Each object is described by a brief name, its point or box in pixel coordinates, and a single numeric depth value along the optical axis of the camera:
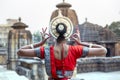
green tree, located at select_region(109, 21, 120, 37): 40.36
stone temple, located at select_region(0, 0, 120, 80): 8.81
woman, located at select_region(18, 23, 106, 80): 2.87
